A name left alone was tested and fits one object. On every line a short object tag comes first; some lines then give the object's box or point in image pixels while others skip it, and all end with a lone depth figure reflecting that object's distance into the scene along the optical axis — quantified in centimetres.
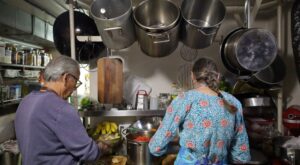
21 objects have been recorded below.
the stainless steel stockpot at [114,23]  124
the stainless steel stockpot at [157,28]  125
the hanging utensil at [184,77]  178
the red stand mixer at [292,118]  145
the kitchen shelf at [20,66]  266
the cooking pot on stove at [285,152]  127
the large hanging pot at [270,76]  147
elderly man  89
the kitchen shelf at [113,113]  153
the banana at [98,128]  166
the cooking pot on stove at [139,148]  134
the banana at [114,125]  170
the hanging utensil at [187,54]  178
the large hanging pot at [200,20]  129
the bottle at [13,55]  282
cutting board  145
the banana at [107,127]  167
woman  97
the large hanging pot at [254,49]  129
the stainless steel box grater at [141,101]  159
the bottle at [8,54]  266
